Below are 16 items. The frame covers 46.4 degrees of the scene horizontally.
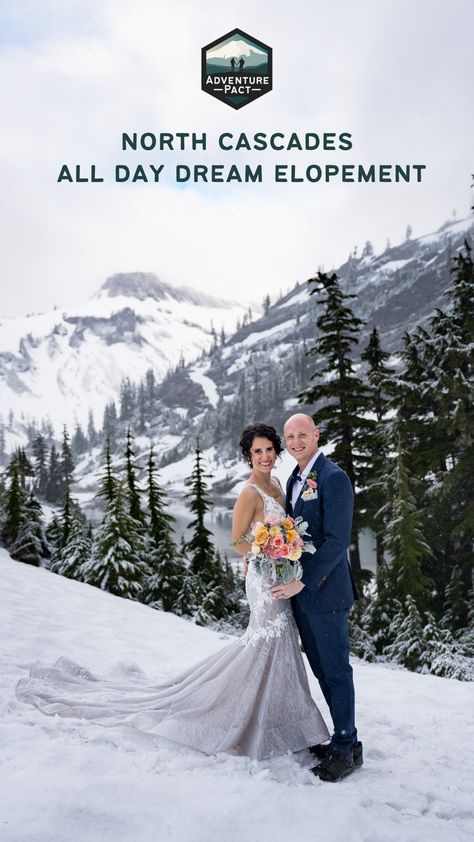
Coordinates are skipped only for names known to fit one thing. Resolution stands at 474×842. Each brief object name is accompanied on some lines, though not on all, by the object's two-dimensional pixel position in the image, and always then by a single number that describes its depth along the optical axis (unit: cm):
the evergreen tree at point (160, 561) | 2561
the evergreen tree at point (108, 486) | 2557
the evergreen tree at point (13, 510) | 2330
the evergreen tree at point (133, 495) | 2823
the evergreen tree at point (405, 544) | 1727
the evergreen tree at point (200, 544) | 2833
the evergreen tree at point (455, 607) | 1722
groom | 430
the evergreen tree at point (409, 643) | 1443
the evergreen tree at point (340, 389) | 1891
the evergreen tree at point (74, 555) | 2452
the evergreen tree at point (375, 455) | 1923
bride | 444
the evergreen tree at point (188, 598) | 2503
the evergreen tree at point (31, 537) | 2102
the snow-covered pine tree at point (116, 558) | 2102
